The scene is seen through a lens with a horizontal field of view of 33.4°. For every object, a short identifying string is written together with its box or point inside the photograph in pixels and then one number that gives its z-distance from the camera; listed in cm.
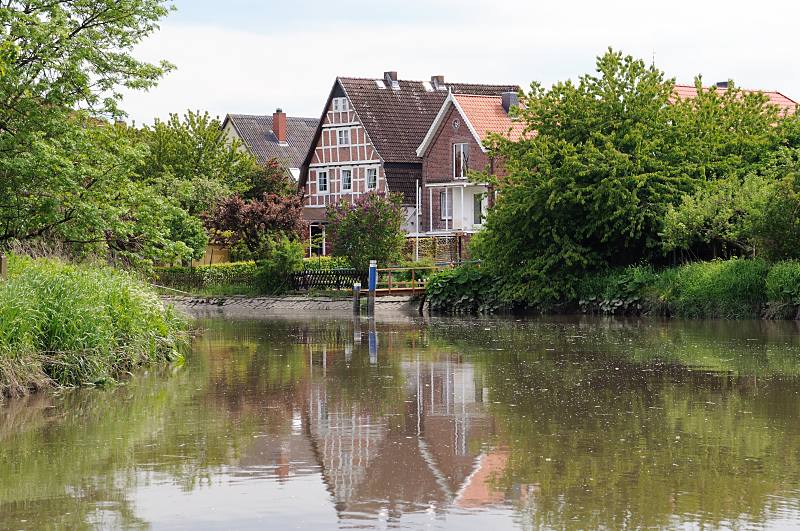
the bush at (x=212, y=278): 5947
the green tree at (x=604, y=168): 4184
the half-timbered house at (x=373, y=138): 7594
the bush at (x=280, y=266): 5706
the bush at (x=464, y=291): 4594
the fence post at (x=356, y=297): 4925
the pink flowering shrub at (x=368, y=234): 5656
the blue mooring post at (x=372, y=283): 4772
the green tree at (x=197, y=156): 7231
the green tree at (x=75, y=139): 2691
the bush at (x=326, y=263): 5866
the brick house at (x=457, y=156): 7038
